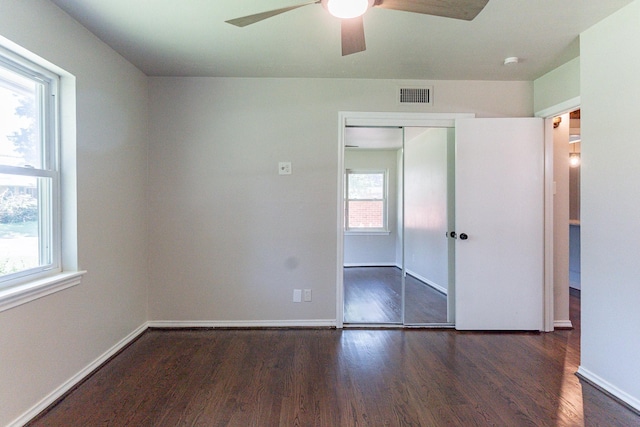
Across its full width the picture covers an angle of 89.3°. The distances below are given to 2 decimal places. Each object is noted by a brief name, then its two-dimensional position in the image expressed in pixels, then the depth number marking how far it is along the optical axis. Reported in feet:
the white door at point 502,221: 9.84
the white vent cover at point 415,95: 10.25
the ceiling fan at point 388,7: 4.75
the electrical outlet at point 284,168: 10.19
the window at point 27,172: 5.86
